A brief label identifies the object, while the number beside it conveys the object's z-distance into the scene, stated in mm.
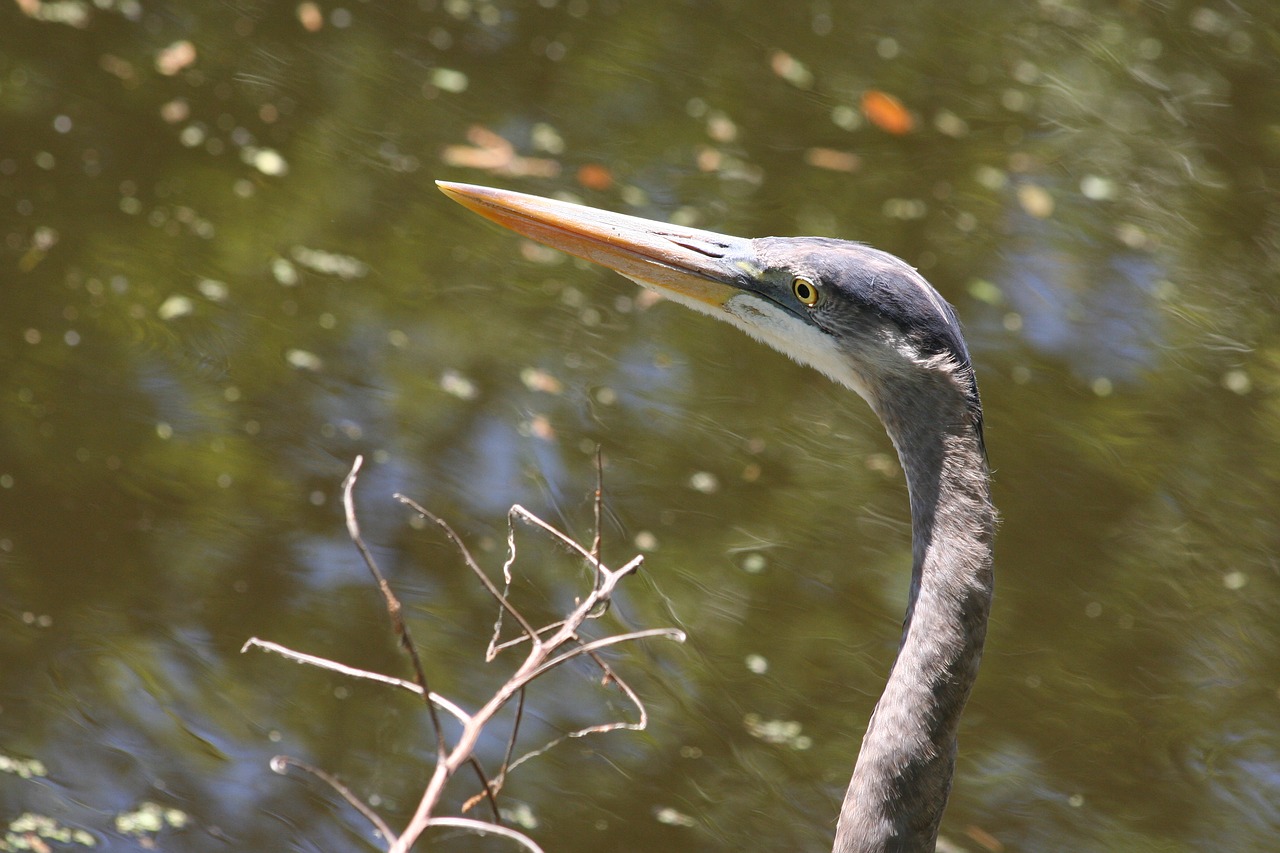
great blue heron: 5453
